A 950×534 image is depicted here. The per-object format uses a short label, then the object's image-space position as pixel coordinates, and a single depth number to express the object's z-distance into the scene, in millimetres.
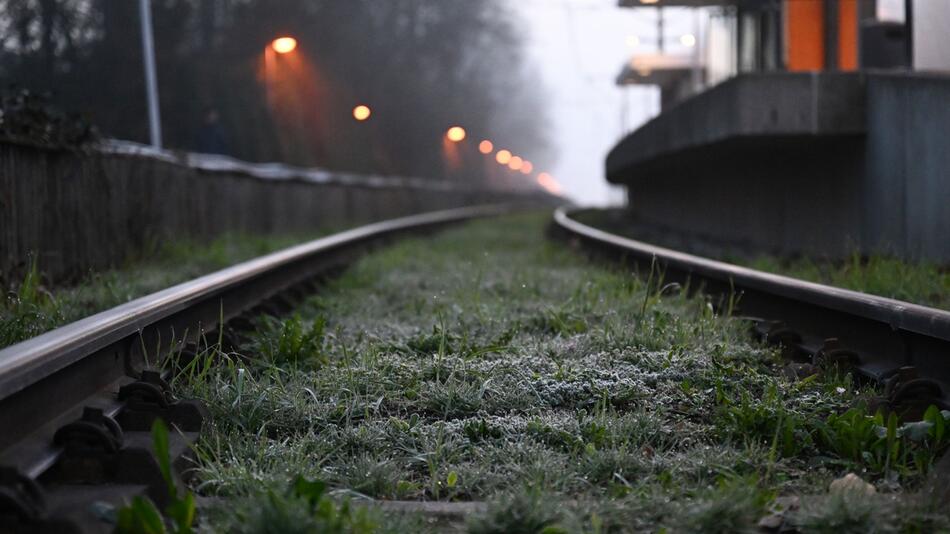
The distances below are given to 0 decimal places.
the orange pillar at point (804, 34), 19391
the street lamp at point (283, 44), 23722
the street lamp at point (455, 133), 54744
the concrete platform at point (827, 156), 8797
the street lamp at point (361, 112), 38456
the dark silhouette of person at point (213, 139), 21109
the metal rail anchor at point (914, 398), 3441
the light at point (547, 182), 130712
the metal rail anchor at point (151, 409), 3297
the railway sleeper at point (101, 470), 2273
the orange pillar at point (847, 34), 18672
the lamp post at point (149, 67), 18750
